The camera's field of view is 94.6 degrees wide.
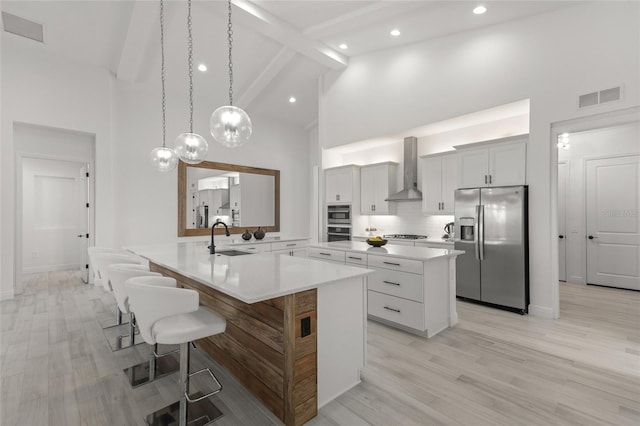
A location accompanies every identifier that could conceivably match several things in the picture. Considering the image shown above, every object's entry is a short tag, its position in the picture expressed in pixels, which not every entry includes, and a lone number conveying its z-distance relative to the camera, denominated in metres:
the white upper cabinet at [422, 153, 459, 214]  4.82
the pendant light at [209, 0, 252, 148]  2.58
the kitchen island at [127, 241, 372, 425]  1.76
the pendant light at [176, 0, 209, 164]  3.27
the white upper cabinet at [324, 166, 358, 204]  6.13
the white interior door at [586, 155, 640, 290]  4.78
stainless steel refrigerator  3.73
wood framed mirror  6.08
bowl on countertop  3.66
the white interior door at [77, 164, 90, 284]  5.44
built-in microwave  6.20
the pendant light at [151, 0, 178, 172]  3.78
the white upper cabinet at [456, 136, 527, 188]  3.83
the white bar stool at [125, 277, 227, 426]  1.65
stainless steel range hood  5.52
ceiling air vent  3.95
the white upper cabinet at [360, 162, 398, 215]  5.81
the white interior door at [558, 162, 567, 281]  5.49
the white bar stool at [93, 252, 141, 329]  2.71
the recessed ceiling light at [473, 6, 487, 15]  3.68
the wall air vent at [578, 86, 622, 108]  3.15
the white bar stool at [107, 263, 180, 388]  2.03
